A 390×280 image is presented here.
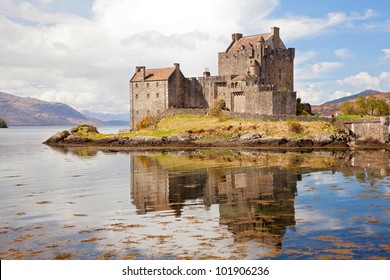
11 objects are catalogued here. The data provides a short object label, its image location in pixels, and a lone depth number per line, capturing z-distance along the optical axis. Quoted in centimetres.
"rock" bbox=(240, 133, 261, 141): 5831
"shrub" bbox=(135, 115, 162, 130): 7006
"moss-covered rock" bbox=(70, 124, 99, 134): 7800
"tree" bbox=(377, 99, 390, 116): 7206
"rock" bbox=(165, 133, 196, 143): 6141
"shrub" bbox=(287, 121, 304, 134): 5856
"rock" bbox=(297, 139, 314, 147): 5662
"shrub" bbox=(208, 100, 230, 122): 6443
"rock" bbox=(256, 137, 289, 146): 5688
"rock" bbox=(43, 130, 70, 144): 7738
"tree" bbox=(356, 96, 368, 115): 7462
